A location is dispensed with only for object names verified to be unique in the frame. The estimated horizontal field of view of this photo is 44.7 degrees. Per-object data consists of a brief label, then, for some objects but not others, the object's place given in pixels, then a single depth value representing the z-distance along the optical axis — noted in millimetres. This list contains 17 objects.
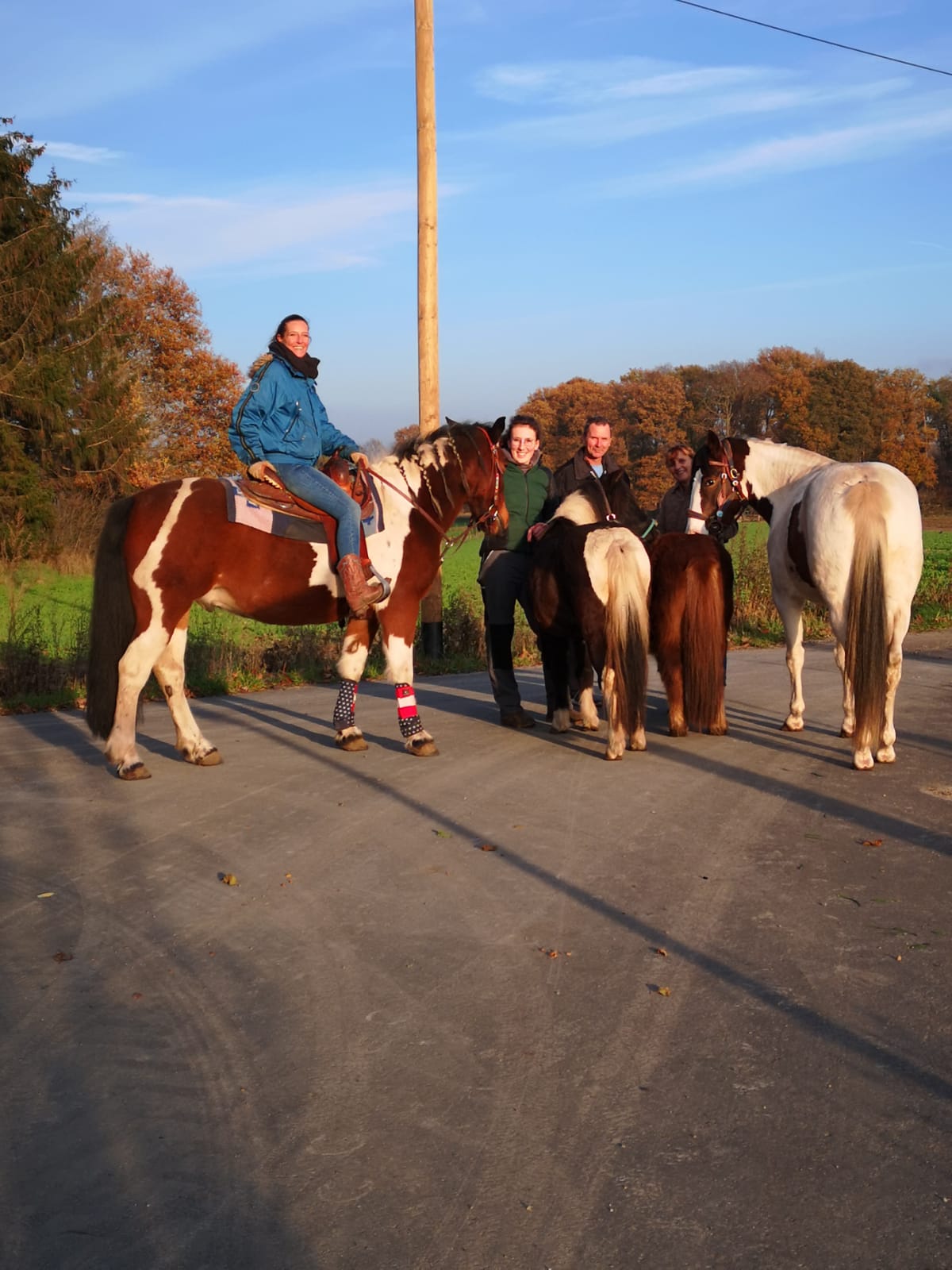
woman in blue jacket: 7770
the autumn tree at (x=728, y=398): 61538
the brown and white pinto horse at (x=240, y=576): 7469
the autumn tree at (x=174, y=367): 43531
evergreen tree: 28859
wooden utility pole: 12656
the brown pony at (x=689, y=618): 8234
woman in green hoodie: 9102
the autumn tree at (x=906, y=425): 60719
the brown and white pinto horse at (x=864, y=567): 7387
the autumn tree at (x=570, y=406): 62375
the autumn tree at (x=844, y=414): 59281
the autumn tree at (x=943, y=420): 63656
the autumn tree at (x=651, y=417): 59188
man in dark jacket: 9078
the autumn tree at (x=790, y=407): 58469
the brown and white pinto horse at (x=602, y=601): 7879
